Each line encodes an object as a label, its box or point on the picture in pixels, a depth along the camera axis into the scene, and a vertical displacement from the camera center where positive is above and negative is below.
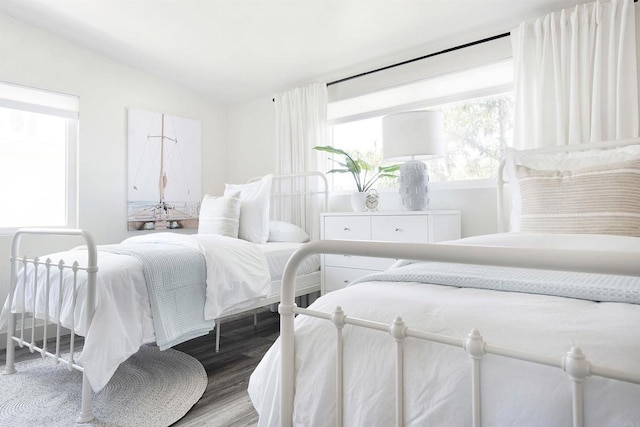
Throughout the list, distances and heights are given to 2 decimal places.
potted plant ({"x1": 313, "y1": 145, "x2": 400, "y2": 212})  2.93 +0.31
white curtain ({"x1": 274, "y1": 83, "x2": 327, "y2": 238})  3.37 +0.64
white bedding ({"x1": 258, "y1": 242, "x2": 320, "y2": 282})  2.57 -0.29
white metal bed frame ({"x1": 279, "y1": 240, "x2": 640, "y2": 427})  0.54 -0.21
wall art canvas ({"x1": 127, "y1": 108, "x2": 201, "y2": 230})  3.41 +0.39
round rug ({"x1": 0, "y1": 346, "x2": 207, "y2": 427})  1.62 -0.84
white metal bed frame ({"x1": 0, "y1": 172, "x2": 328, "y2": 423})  1.61 -0.37
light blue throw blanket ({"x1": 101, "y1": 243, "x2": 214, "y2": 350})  1.84 -0.37
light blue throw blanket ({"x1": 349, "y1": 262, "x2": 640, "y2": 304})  0.77 -0.15
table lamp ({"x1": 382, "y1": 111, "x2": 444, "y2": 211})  2.48 +0.43
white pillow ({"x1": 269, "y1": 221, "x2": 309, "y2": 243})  3.12 -0.16
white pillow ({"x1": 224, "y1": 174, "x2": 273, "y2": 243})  2.89 +0.00
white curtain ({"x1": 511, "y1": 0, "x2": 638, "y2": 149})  2.02 +0.75
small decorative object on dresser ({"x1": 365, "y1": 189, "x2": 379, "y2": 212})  2.95 +0.08
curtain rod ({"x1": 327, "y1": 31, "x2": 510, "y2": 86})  2.49 +1.11
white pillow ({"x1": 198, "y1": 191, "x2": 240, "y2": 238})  2.79 -0.02
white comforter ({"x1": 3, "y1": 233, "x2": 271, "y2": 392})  1.60 -0.41
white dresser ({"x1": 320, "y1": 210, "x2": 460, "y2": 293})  2.41 -0.12
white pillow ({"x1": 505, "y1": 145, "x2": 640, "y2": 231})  1.73 +0.24
